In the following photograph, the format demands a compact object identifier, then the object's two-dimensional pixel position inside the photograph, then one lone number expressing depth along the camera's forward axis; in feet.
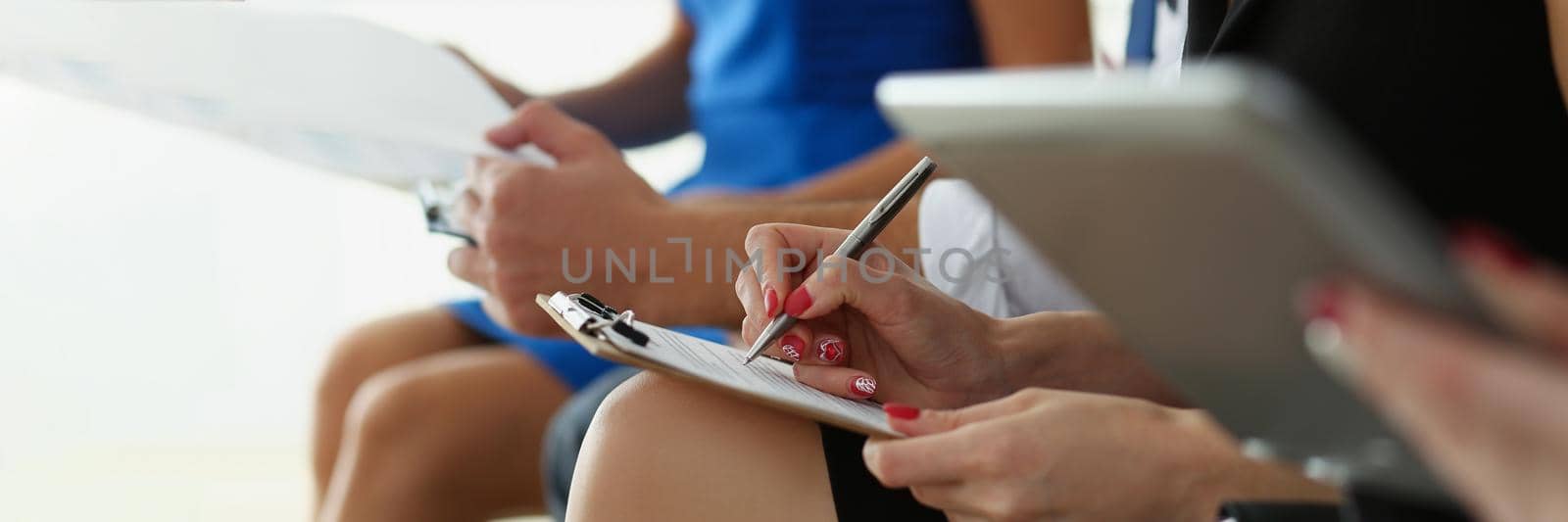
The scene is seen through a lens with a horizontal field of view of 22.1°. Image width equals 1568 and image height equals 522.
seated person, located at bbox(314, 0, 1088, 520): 8.05
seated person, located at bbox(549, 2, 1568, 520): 6.45
